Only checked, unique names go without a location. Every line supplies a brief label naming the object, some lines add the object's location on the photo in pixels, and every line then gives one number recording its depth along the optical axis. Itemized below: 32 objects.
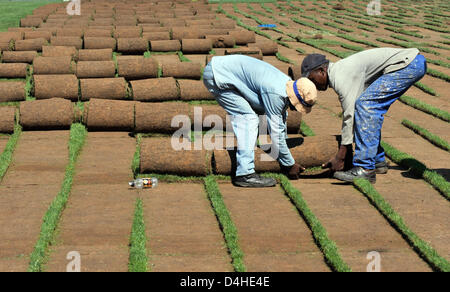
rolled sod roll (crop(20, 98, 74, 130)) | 8.86
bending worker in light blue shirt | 6.57
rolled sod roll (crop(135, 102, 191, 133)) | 8.66
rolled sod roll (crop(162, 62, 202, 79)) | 11.72
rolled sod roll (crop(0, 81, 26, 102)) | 10.12
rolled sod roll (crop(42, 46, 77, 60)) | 12.99
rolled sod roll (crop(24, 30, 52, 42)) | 15.24
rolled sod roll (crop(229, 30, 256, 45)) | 16.25
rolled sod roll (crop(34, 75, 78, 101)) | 10.20
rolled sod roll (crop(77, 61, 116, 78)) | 11.61
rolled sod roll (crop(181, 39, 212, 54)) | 14.84
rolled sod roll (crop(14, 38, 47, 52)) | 14.15
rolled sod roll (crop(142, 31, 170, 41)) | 15.87
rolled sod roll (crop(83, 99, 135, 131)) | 8.80
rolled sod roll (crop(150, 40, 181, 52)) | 14.88
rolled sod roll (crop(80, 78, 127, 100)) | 10.23
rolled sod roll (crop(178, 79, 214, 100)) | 10.32
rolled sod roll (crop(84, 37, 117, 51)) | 14.66
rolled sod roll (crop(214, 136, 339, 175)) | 7.22
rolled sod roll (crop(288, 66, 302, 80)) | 11.27
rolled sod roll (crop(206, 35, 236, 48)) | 15.77
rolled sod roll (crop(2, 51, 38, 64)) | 12.84
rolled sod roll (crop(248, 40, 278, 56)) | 14.82
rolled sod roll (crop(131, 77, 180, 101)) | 10.12
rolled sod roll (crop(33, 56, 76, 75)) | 11.62
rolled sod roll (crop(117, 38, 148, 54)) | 14.57
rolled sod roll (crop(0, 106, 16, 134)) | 8.67
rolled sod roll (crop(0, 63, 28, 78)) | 11.75
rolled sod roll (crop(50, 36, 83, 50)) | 14.64
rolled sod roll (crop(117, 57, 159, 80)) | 11.66
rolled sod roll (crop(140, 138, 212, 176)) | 7.12
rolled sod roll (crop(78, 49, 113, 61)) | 12.86
